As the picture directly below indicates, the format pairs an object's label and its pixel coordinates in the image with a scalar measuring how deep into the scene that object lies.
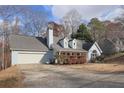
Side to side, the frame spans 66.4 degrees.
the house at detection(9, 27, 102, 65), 8.36
